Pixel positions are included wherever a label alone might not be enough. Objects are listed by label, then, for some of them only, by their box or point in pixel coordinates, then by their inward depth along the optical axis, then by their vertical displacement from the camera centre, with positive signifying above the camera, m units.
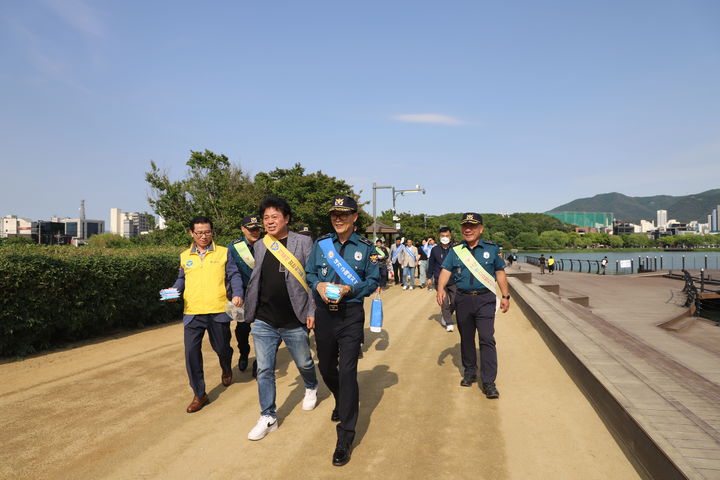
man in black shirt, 3.99 -0.54
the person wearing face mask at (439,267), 8.88 -0.60
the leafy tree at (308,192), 36.25 +4.18
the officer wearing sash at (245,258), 5.57 -0.20
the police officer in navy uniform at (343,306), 3.62 -0.55
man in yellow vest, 4.65 -0.54
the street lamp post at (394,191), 33.30 +4.15
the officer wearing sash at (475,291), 5.08 -0.61
